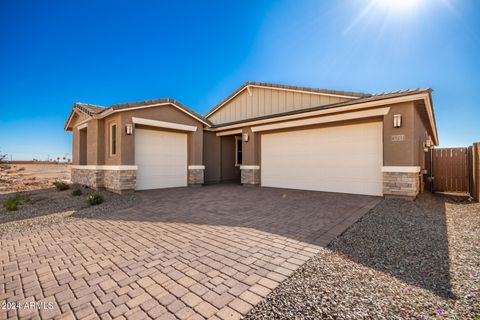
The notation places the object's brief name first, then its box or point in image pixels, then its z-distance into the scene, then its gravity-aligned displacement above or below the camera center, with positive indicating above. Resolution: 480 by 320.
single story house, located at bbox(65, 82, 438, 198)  6.80 +0.75
